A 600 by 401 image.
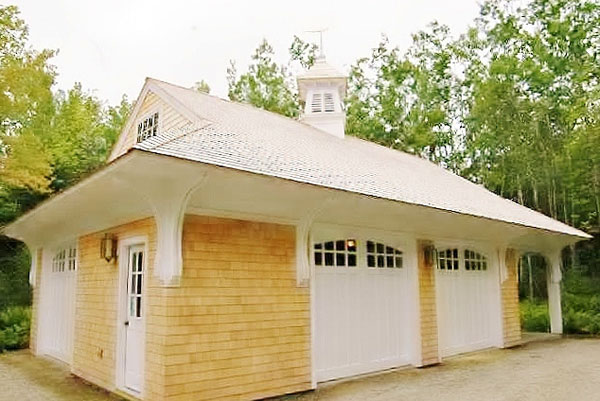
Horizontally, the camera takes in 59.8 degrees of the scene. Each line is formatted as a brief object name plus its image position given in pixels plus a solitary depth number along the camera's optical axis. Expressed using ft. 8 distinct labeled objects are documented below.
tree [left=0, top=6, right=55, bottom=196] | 40.42
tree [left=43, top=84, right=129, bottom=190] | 52.26
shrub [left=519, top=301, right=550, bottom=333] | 41.86
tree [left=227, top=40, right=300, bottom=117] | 73.92
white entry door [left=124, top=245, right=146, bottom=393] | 18.97
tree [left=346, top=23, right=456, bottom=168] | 70.74
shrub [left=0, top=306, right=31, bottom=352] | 34.33
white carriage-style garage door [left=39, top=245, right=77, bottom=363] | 27.73
